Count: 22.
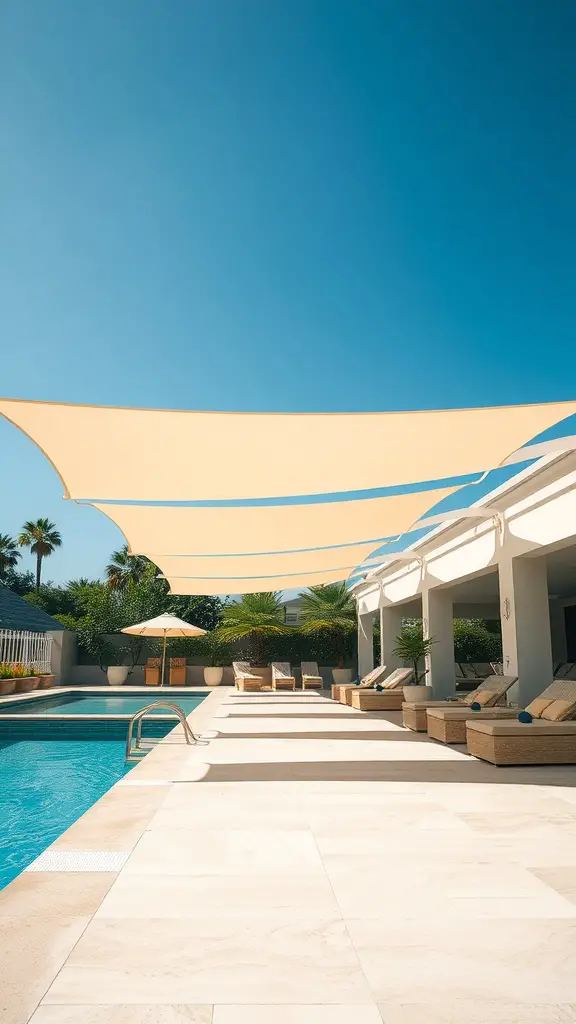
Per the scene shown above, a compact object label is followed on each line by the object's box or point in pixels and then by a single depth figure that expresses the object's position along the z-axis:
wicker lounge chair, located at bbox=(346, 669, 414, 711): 13.91
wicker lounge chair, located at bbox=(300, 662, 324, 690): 22.00
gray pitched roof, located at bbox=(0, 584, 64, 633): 21.25
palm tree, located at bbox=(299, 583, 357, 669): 24.09
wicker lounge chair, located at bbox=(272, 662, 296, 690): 20.77
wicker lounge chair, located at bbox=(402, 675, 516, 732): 10.22
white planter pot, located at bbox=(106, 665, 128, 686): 23.50
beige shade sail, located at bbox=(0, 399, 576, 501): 5.86
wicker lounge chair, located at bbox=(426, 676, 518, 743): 8.76
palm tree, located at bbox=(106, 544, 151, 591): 37.78
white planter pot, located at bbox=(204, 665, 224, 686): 24.11
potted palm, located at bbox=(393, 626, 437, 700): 12.62
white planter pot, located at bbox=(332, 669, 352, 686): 23.97
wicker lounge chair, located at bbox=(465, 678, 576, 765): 7.21
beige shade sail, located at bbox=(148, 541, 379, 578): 13.13
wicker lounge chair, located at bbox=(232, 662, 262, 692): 20.75
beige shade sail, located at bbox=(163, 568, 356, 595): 15.84
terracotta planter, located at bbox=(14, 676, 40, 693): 18.33
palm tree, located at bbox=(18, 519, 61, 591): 47.22
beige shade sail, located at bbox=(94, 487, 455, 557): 9.48
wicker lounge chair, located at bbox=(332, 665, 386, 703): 15.90
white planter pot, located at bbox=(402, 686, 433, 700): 12.62
